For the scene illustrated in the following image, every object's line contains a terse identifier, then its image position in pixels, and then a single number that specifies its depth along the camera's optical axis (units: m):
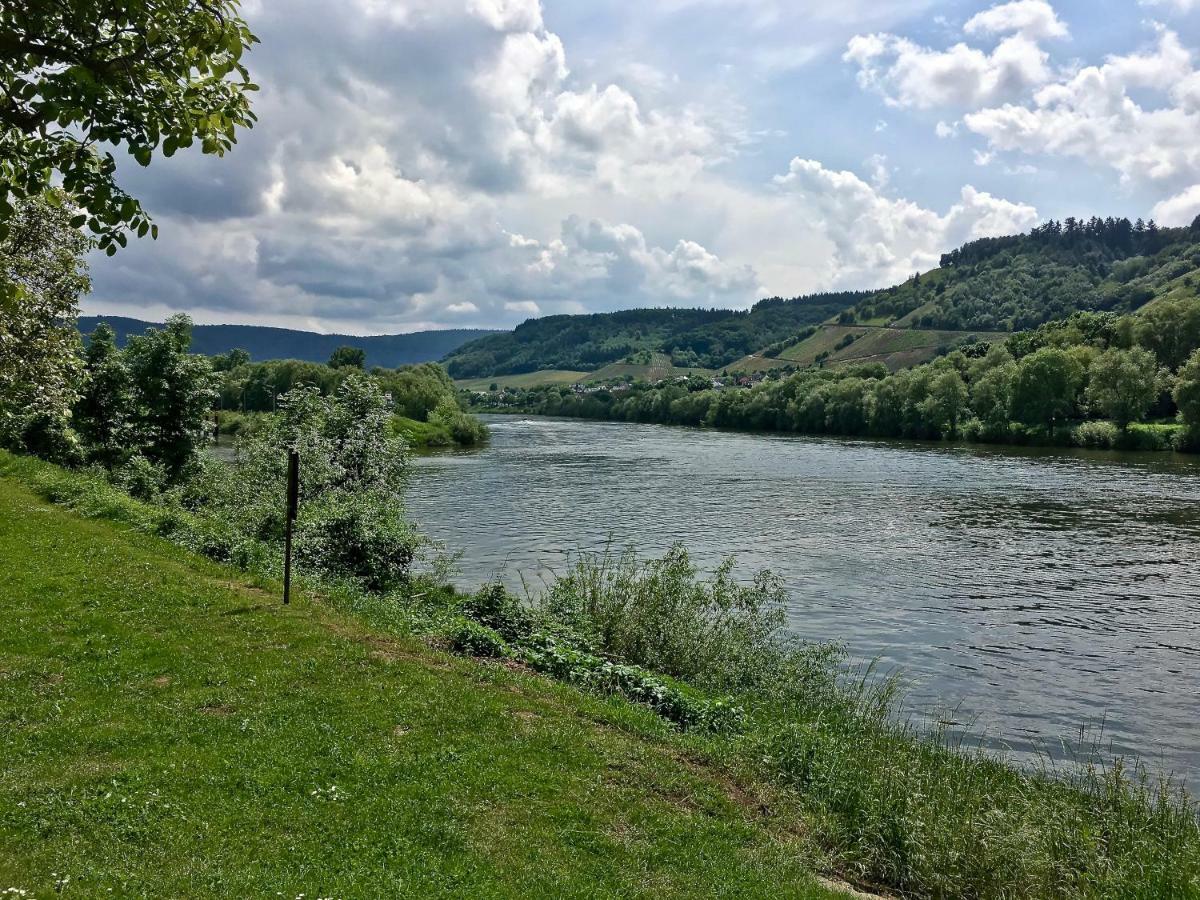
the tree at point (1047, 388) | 91.19
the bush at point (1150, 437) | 78.26
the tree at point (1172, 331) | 96.62
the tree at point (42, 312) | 18.61
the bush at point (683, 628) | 17.12
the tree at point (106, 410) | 35.81
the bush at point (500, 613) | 16.84
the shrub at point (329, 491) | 21.27
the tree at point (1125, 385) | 82.75
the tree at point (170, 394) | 36.53
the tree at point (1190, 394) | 73.56
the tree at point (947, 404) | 100.88
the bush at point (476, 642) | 14.60
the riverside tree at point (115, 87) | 5.59
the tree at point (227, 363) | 178.41
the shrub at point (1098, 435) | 82.19
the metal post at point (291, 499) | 15.38
